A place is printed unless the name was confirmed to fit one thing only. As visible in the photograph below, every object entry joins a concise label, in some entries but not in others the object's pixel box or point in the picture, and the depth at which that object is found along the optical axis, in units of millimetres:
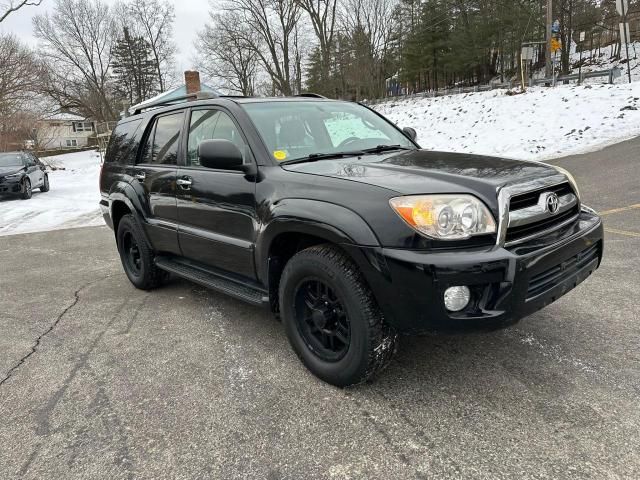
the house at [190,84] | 19453
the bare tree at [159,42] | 49119
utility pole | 19716
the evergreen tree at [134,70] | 50469
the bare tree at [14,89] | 25781
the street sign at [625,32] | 15638
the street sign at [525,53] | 18000
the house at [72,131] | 59059
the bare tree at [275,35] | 38844
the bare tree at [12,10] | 24266
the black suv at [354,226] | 2268
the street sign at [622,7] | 15371
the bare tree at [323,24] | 38688
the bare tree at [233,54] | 40031
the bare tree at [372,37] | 36219
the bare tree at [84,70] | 45156
